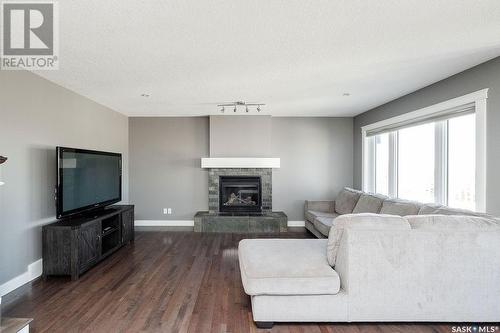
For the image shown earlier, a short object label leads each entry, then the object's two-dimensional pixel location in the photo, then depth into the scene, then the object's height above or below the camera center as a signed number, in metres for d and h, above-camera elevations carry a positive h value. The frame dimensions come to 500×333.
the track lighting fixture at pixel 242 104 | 4.54 +1.08
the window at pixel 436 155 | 2.93 +0.16
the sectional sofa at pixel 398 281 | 2.09 -0.92
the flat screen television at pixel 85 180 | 3.17 -0.21
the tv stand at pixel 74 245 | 3.04 -0.95
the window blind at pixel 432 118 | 2.98 +0.65
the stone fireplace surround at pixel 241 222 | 5.20 -1.12
